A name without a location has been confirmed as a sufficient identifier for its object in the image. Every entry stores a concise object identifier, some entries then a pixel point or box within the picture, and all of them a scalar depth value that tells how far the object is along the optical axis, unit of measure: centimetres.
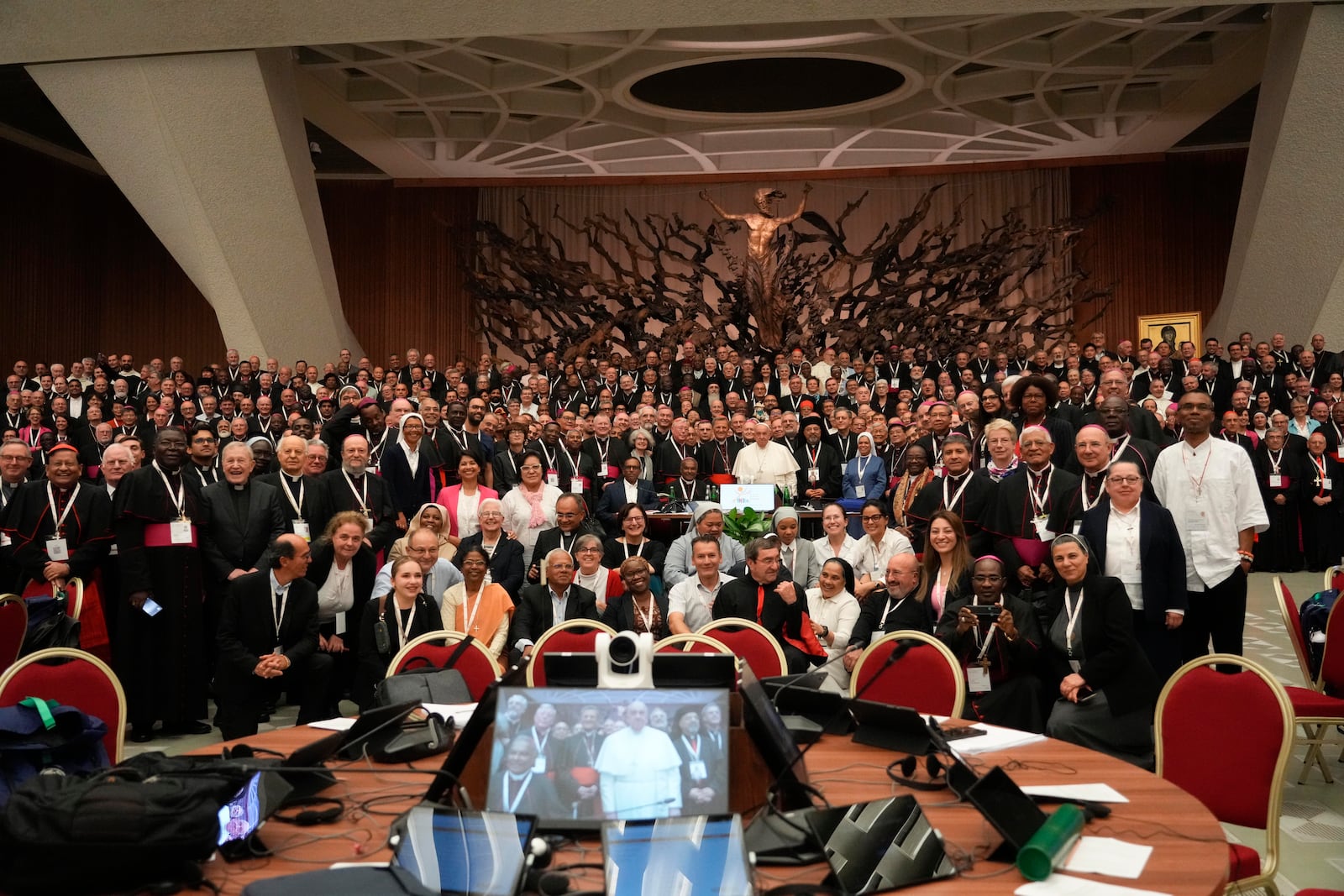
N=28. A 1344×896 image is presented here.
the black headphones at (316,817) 243
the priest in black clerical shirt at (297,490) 655
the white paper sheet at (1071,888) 202
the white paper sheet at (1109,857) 212
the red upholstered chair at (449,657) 412
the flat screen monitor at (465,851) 196
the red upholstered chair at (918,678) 378
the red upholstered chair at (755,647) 429
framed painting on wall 1741
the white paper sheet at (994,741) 307
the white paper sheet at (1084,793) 257
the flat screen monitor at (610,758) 224
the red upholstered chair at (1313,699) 434
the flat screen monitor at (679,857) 187
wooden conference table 209
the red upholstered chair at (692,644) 407
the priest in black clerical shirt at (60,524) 598
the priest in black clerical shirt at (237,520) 616
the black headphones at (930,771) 269
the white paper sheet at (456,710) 332
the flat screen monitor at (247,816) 222
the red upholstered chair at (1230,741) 308
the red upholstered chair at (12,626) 495
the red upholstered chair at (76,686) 347
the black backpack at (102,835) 197
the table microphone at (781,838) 215
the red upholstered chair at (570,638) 423
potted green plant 790
